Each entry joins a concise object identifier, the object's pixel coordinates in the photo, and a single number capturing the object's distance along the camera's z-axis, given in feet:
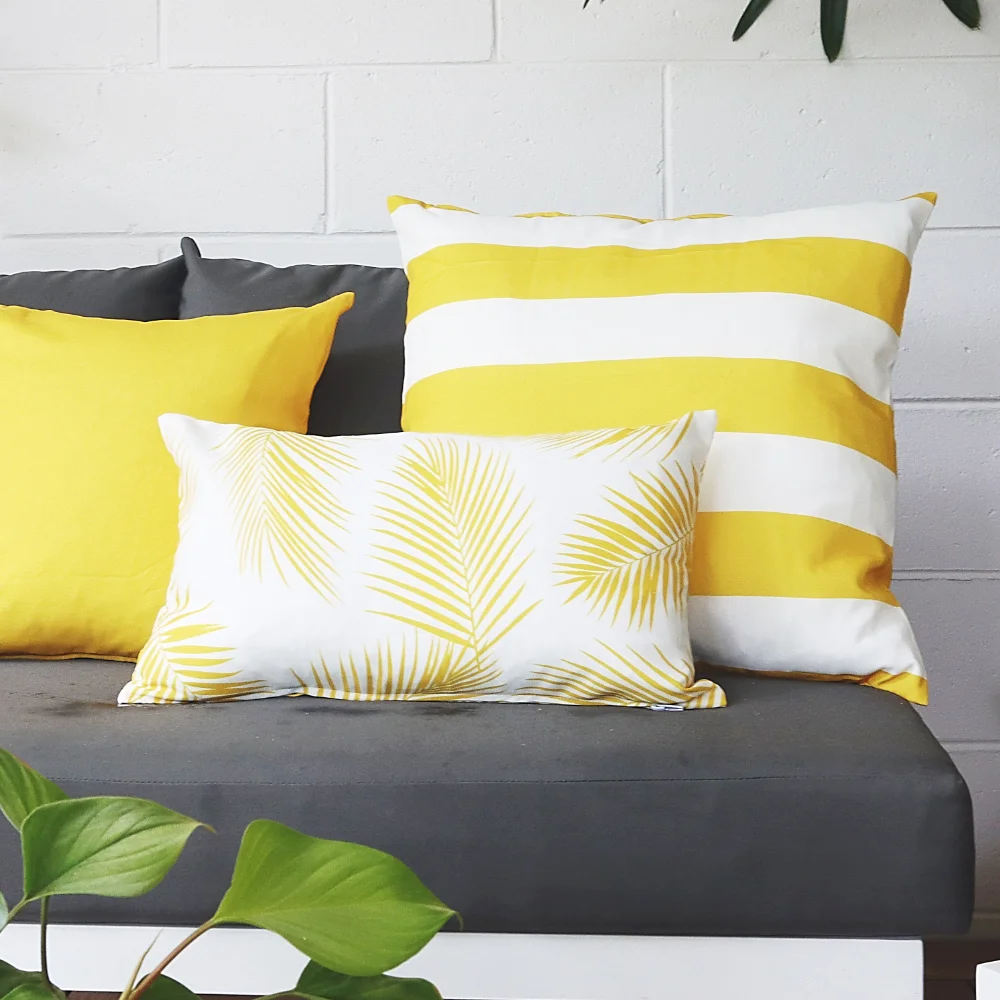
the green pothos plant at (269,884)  2.90
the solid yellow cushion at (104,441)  9.60
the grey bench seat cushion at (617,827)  8.02
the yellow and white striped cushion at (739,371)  9.34
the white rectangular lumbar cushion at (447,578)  9.05
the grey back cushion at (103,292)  10.19
